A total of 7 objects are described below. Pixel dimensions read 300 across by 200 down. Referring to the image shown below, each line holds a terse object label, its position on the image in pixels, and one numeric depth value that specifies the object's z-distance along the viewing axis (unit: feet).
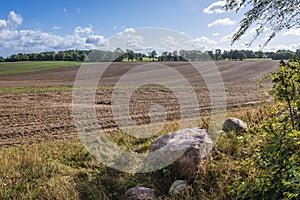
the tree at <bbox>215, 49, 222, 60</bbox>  246.94
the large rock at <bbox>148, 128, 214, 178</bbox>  13.80
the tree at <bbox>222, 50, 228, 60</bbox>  254.47
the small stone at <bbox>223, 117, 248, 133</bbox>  19.30
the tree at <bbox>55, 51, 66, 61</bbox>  252.42
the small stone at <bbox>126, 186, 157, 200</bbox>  12.48
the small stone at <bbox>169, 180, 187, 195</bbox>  12.70
